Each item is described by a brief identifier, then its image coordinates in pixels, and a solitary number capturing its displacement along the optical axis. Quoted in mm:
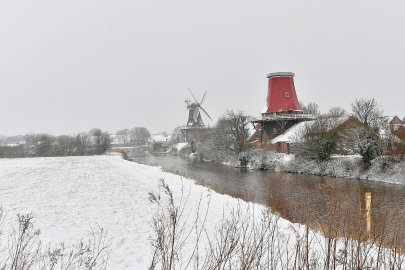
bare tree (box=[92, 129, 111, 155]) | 68050
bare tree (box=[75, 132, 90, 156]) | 67950
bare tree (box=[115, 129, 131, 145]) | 158150
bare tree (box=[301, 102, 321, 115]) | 65144
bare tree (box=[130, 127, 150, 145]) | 151000
